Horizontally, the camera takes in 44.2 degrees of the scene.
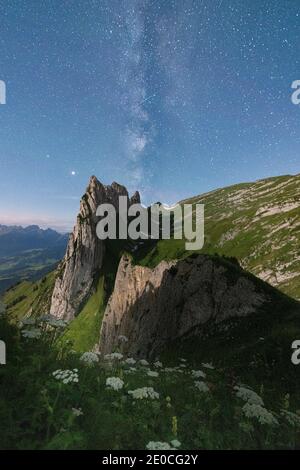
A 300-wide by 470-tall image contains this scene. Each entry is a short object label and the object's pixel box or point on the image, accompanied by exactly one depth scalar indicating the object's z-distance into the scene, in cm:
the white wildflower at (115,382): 776
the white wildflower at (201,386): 1004
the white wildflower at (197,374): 1156
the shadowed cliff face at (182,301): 3142
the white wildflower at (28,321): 1009
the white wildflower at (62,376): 749
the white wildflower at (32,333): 888
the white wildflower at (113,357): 1041
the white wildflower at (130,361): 1152
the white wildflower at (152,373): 1026
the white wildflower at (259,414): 847
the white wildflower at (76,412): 688
